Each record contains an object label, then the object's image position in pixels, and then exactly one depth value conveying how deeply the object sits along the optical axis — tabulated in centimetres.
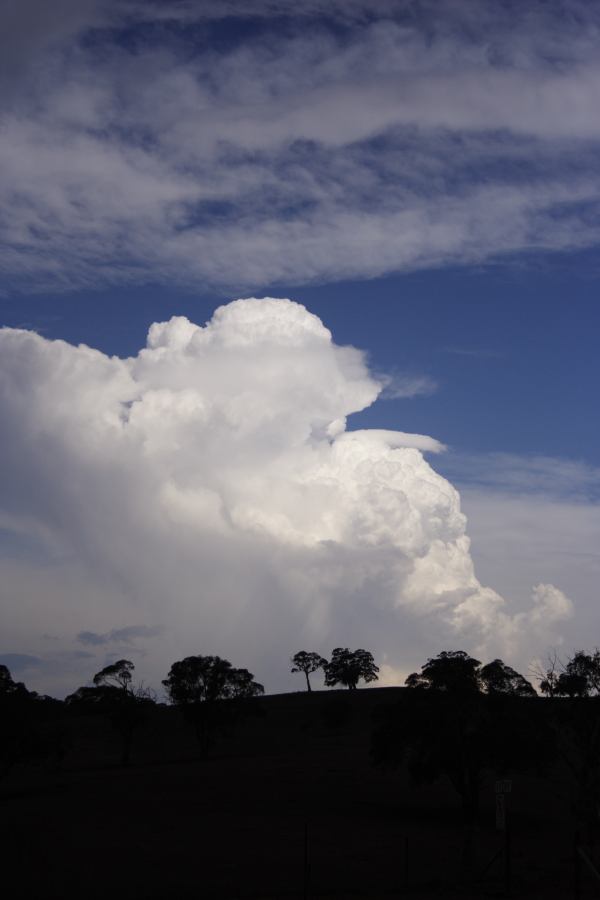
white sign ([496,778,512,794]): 2839
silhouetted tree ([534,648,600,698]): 5881
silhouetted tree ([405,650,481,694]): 4806
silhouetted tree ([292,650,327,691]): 16362
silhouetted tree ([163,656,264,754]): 9894
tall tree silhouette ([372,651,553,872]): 4250
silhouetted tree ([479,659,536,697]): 6319
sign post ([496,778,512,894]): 2770
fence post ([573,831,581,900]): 2411
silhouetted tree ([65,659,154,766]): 9550
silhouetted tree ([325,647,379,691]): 15800
